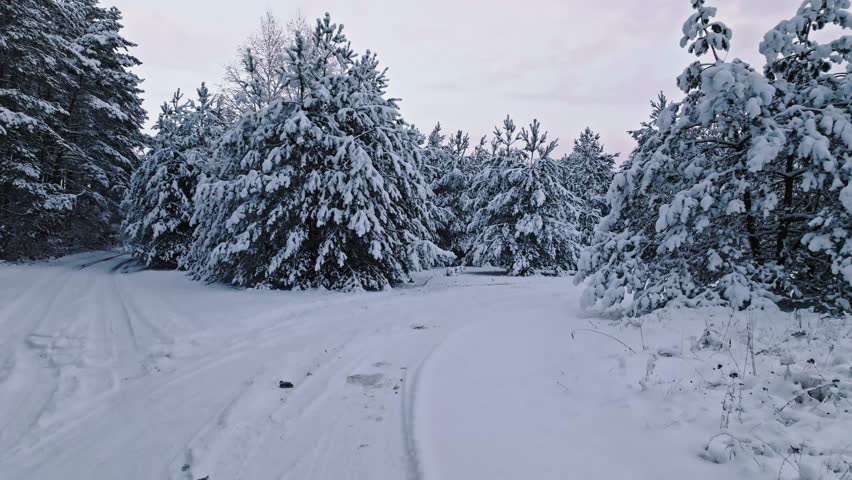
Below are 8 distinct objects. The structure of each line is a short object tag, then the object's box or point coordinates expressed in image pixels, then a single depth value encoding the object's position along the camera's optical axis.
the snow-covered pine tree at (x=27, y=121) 15.40
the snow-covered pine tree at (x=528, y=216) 17.33
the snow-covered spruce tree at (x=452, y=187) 22.62
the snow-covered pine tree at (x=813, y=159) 5.20
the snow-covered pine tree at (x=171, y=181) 17.91
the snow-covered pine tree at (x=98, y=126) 21.02
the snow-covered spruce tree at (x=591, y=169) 28.64
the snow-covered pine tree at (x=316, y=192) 10.57
